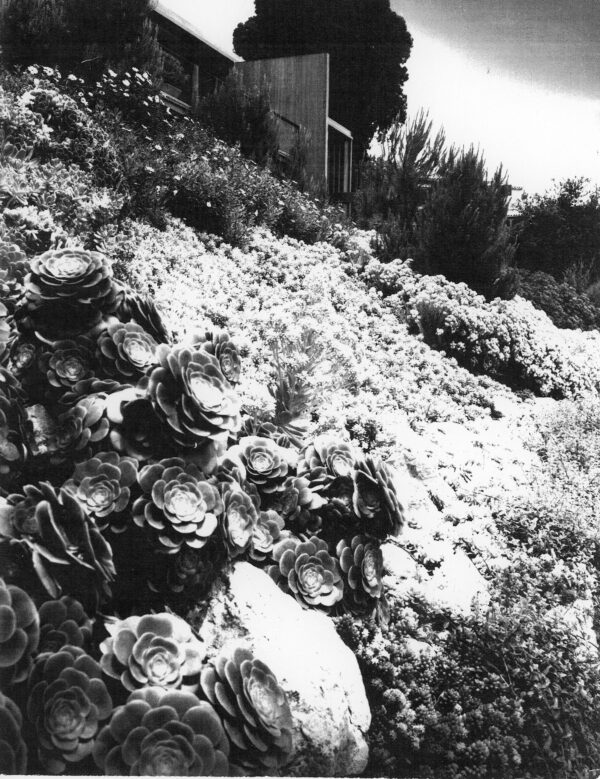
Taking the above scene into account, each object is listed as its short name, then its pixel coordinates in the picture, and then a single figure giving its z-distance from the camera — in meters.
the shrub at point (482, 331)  3.63
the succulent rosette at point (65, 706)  1.16
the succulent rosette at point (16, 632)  1.12
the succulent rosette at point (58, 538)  1.22
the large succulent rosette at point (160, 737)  1.20
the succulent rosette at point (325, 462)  1.85
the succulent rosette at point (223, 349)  1.67
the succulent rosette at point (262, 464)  1.78
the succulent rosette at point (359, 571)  1.77
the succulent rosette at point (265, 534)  1.72
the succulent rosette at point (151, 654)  1.24
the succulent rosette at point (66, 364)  1.59
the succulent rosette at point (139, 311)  1.73
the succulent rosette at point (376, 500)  1.79
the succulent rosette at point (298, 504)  1.82
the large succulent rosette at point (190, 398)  1.44
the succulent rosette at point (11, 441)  1.39
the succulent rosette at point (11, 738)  1.13
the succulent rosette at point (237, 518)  1.55
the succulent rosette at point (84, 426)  1.47
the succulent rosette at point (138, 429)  1.46
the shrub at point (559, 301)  3.22
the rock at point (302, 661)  1.42
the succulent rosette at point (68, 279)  1.61
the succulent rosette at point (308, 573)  1.71
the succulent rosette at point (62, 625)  1.22
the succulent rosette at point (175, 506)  1.39
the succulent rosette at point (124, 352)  1.63
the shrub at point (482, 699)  1.74
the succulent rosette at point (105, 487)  1.38
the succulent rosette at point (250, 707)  1.26
